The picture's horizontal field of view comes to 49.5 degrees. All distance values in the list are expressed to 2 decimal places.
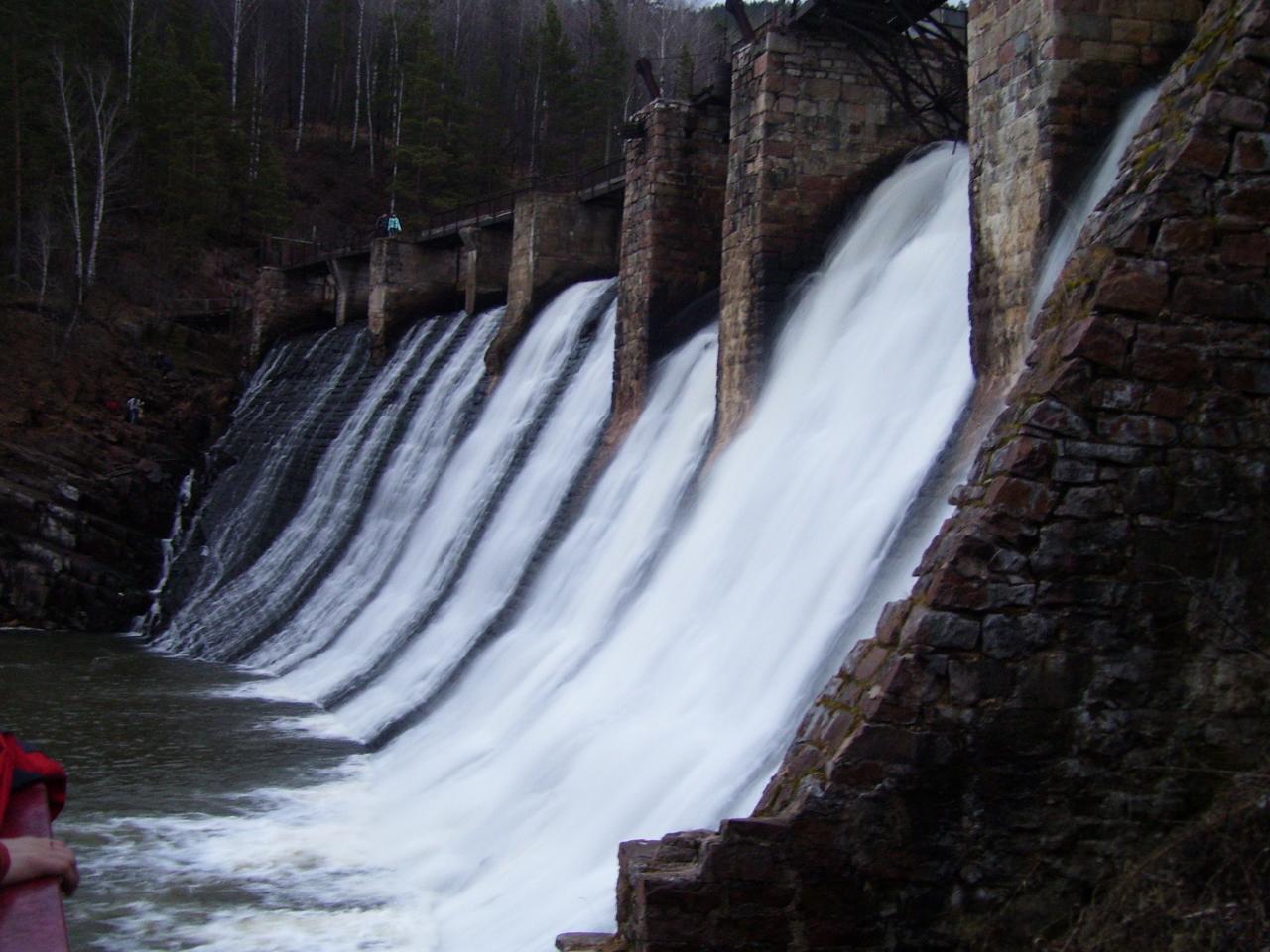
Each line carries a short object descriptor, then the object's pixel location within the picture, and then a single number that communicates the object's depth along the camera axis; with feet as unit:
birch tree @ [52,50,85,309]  102.47
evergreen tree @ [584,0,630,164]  149.72
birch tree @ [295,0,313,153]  158.40
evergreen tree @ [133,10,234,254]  116.47
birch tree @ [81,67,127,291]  104.99
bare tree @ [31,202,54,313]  100.01
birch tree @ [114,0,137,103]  125.38
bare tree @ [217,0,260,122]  147.74
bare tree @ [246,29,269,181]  135.64
